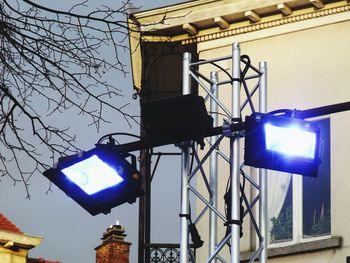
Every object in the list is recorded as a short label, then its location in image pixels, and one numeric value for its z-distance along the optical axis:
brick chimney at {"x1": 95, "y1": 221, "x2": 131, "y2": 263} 31.34
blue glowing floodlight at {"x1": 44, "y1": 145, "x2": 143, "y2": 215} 11.13
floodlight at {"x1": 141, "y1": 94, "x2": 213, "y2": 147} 11.16
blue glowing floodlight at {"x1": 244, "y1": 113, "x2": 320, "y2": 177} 10.74
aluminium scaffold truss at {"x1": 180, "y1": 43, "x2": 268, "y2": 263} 12.12
